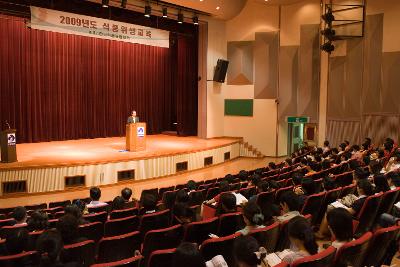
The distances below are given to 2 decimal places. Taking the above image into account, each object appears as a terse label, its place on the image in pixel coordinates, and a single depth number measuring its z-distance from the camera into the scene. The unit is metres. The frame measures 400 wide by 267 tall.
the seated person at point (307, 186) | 5.44
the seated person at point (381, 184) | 5.11
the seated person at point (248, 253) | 2.40
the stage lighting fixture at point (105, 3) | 10.99
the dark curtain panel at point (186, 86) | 16.17
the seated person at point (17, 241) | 3.27
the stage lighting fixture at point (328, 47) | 13.64
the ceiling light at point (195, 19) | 14.01
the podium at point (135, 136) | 11.63
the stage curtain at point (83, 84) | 12.91
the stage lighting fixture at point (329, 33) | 13.26
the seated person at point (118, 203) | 5.82
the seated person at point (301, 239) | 2.81
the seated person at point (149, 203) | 4.75
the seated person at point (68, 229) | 3.44
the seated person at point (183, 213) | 4.06
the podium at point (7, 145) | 9.22
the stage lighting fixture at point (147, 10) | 12.15
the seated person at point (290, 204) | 4.18
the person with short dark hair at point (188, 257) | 2.27
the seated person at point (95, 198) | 5.77
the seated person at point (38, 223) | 4.25
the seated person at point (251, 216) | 3.68
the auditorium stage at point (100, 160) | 9.25
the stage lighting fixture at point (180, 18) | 13.50
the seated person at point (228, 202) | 4.48
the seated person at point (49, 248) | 2.73
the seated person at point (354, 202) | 4.68
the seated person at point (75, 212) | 4.35
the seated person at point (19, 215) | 4.80
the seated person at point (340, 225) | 3.04
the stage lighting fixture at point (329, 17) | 12.92
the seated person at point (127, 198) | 6.00
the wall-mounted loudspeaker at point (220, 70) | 15.70
